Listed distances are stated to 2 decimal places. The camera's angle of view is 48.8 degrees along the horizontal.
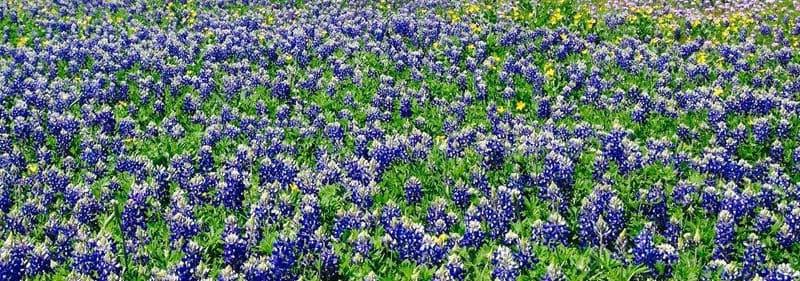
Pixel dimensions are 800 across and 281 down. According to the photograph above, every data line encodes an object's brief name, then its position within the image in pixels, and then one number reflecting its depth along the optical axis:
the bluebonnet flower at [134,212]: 5.53
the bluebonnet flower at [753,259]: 4.79
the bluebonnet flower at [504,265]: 4.63
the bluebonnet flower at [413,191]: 5.97
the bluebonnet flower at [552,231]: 5.16
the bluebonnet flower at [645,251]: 4.84
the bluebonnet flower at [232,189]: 5.88
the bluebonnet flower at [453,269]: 4.61
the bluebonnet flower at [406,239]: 5.03
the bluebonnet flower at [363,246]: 5.06
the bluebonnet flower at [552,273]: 4.57
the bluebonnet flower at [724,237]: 5.04
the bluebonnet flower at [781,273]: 4.57
